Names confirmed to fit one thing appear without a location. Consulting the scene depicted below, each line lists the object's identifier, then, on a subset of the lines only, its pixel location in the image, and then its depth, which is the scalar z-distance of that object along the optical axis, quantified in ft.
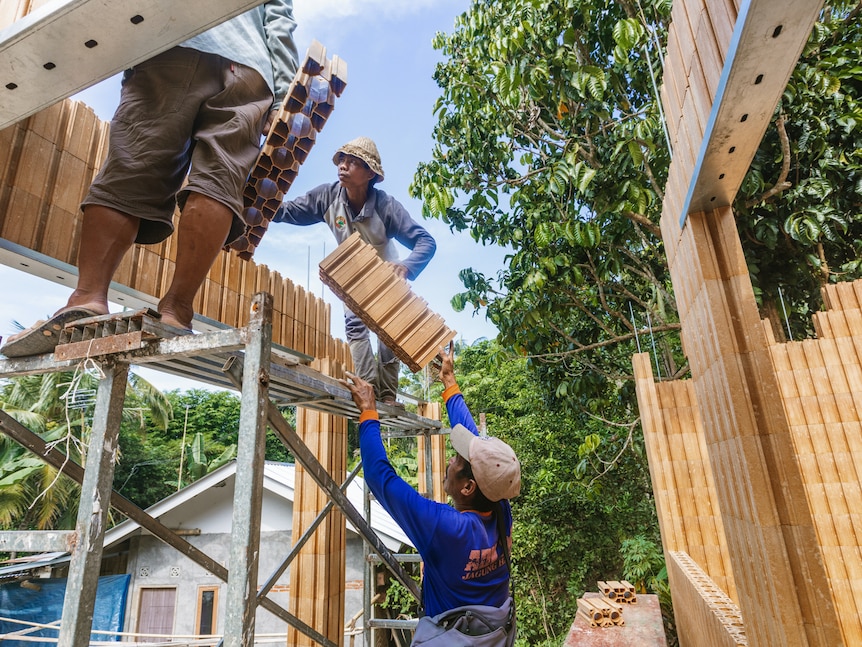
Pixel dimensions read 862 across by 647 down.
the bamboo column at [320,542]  14.24
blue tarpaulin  34.86
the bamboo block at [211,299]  12.71
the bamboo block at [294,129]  10.21
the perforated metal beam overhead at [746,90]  4.57
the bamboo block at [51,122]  9.52
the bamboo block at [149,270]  11.27
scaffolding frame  5.88
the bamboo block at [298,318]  16.19
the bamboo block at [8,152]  8.81
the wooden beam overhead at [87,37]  4.09
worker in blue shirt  7.32
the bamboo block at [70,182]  9.88
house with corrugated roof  33.94
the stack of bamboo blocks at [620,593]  22.16
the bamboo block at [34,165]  9.18
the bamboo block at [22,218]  8.86
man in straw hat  12.19
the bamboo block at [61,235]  9.53
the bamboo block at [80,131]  10.26
